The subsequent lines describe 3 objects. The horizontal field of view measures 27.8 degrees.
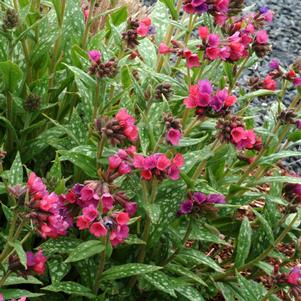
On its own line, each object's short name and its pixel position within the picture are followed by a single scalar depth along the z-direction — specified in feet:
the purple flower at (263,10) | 8.87
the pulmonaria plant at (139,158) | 6.17
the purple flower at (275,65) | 8.53
